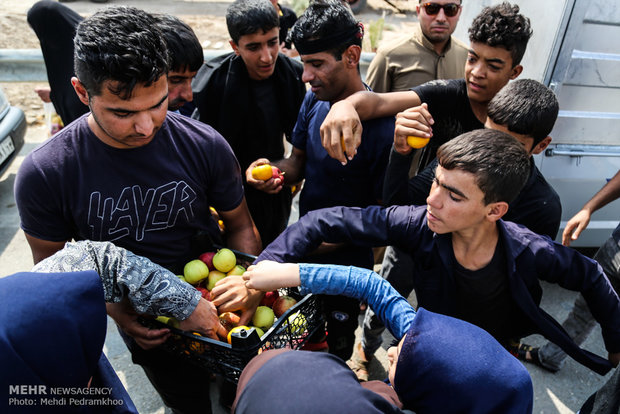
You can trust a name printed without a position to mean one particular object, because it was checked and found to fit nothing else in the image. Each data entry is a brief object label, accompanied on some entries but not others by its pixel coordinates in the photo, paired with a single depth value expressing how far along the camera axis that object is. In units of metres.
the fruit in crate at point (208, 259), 2.12
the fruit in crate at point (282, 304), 1.99
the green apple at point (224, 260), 2.03
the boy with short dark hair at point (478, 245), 1.80
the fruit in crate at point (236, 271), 2.04
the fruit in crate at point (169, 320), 1.76
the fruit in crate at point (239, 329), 1.55
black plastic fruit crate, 1.54
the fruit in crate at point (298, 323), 1.79
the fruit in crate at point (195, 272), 2.02
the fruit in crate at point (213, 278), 2.03
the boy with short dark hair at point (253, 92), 2.99
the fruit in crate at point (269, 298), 2.09
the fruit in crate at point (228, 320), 1.87
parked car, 4.57
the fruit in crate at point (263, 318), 1.91
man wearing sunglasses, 3.50
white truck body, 2.89
